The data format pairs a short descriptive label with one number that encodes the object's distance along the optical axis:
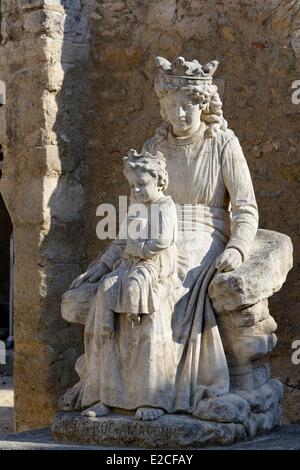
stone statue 8.73
